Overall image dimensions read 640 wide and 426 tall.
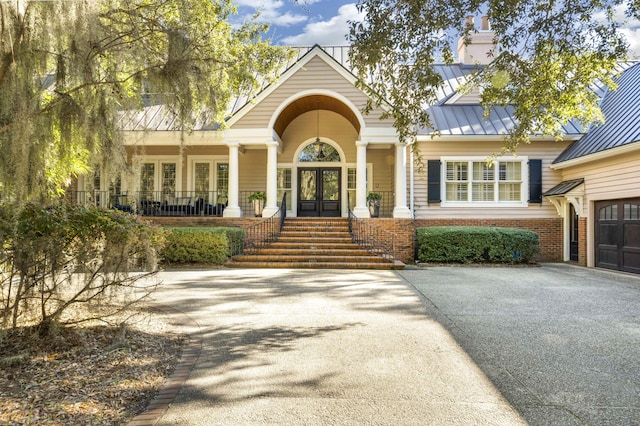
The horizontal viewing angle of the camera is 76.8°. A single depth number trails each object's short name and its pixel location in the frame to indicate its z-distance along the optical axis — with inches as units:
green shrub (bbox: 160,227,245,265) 429.4
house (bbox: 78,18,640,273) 471.2
